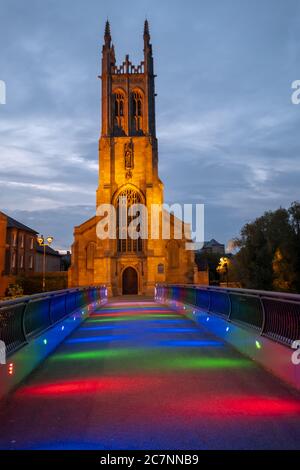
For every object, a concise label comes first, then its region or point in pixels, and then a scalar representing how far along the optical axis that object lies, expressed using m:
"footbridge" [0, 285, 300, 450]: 4.35
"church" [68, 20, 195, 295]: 47.31
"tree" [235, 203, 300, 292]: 43.25
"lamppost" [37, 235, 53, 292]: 36.50
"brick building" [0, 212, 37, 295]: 56.41
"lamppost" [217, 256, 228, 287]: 46.59
